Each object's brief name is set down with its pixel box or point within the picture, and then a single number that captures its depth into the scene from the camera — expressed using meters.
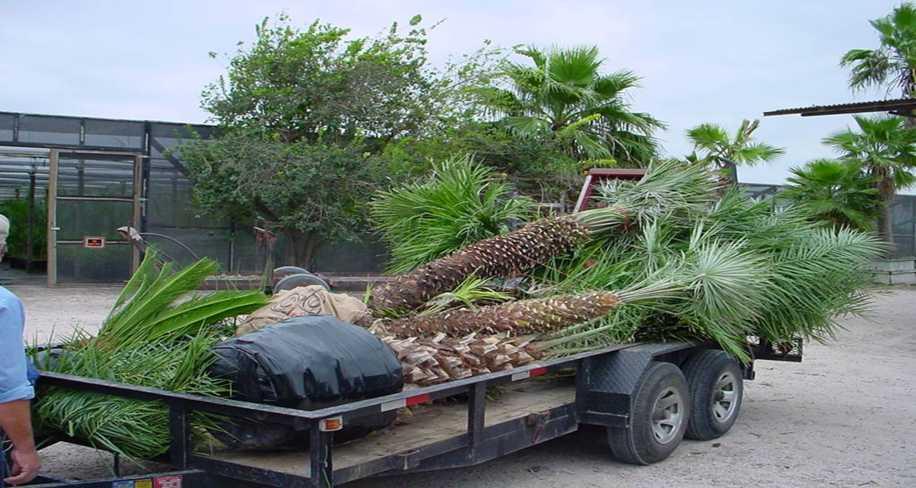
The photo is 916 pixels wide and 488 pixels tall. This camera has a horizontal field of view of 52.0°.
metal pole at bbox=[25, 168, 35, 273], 25.11
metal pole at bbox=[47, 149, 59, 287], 18.49
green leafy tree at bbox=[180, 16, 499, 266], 17.64
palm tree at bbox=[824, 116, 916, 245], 23.34
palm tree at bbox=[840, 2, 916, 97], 24.19
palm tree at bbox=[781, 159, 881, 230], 23.00
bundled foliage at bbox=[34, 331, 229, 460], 4.33
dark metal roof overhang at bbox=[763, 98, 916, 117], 16.41
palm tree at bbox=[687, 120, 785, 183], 22.94
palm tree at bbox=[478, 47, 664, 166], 19.31
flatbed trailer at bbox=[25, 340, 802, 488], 4.15
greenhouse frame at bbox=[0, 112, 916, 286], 18.69
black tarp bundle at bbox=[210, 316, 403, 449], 4.26
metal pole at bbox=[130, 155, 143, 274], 19.23
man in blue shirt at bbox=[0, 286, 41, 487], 3.56
